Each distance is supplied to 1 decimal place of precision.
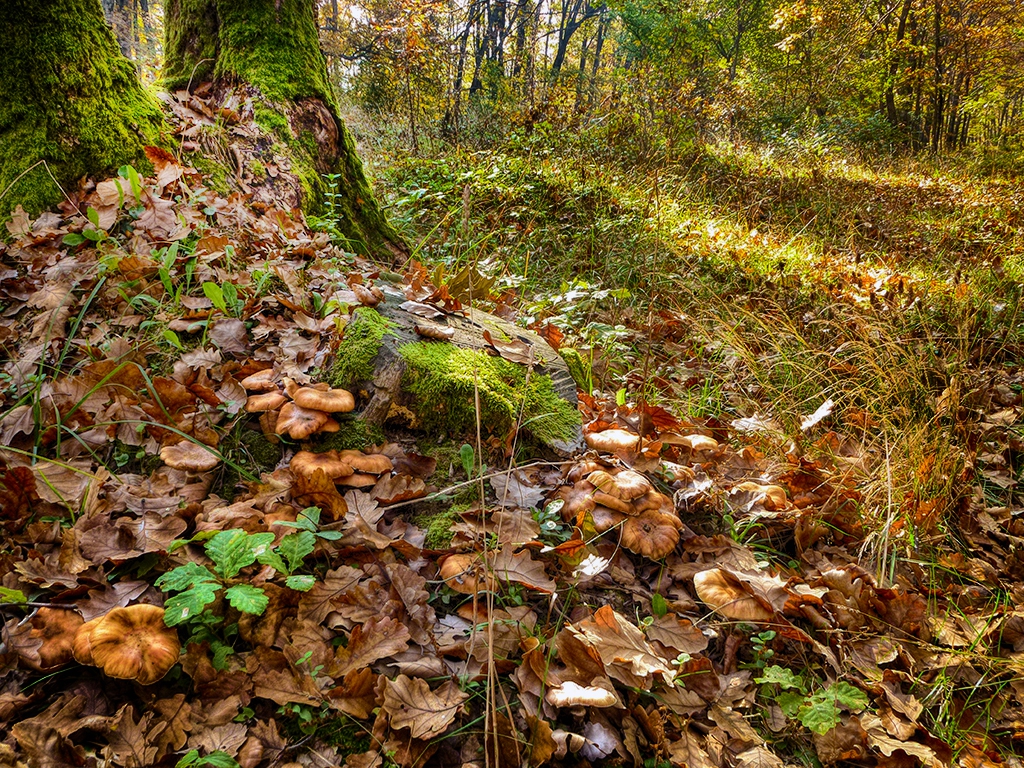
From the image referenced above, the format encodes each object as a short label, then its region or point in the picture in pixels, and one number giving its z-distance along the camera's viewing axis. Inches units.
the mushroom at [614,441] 41.0
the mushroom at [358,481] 36.1
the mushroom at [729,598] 33.7
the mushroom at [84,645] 26.9
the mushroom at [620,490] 37.1
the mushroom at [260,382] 39.4
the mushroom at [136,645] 26.9
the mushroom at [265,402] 37.7
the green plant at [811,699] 30.9
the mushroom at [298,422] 36.9
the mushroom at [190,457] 35.2
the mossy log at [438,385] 40.8
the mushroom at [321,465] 35.4
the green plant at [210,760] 26.1
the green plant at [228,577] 28.5
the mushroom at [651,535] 36.4
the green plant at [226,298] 43.3
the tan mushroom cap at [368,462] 36.6
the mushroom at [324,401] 37.1
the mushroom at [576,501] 37.4
